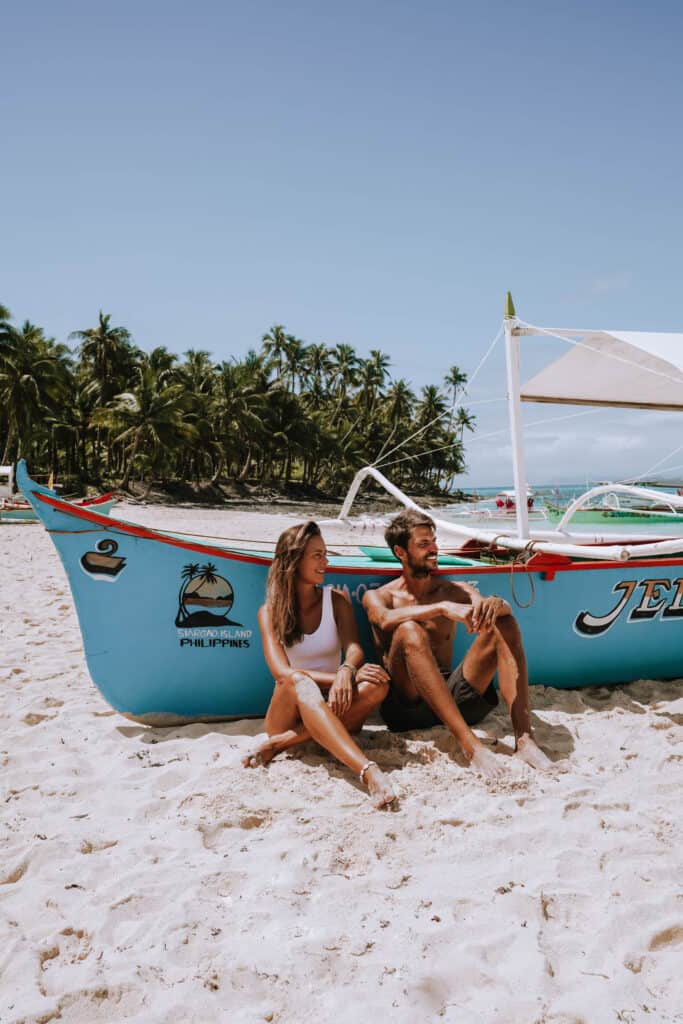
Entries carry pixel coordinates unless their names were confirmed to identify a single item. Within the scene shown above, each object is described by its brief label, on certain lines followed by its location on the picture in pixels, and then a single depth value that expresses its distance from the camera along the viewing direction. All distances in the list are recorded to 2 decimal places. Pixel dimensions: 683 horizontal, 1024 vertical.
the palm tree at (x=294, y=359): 47.12
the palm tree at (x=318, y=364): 48.88
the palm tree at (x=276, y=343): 46.38
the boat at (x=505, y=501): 30.57
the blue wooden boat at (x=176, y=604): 3.14
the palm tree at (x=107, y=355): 33.66
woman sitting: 2.64
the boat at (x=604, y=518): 21.86
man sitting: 2.78
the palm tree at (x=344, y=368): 50.19
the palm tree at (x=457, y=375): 57.64
